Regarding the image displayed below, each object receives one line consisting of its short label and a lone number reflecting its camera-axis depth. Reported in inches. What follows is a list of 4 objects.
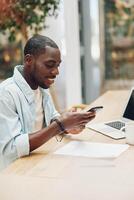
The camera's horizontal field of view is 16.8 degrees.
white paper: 77.3
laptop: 89.8
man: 77.7
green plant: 133.5
